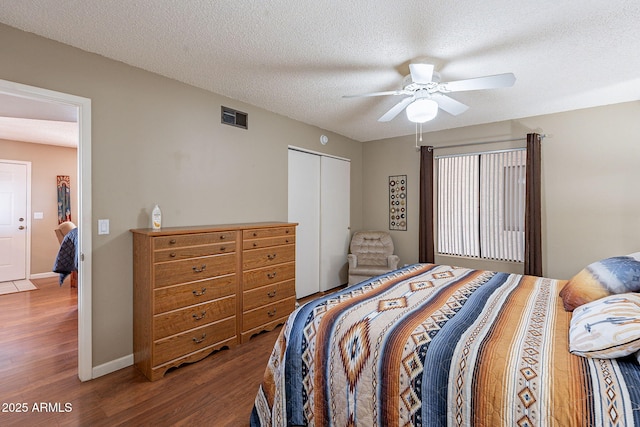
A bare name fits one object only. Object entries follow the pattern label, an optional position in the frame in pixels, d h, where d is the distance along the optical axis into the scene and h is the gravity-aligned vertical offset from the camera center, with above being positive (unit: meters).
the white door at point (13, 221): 4.83 -0.12
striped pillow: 1.64 -0.40
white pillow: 1.11 -0.48
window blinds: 3.77 +0.13
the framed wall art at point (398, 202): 4.72 +0.19
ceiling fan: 2.02 +0.96
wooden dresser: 2.25 -0.67
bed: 1.03 -0.63
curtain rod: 3.74 +0.99
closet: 4.06 -0.04
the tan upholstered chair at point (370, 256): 4.31 -0.65
